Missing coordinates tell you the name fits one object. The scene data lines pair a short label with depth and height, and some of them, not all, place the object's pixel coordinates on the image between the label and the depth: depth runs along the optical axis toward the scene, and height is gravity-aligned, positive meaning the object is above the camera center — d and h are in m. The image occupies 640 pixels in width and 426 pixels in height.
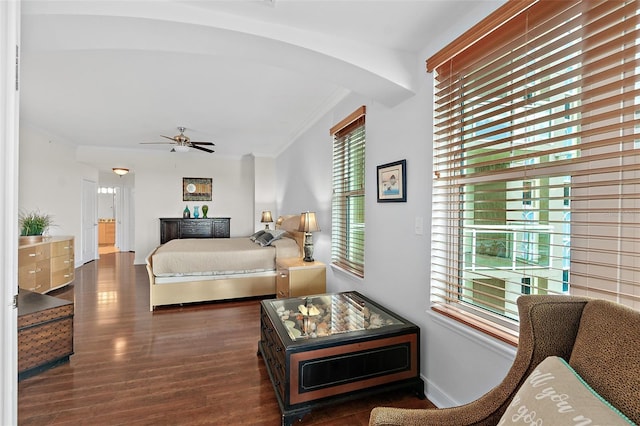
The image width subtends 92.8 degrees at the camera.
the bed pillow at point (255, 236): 5.18 -0.43
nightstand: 3.67 -0.82
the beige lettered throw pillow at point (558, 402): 0.72 -0.48
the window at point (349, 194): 3.23 +0.20
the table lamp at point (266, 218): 6.68 -0.14
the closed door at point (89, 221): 6.95 -0.26
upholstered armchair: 0.78 -0.41
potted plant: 4.35 -0.23
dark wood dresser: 6.96 -0.39
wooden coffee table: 1.84 -0.93
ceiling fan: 4.65 +1.08
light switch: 2.19 -0.10
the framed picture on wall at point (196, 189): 7.25 +0.53
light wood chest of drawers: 4.05 -0.79
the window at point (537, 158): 1.18 +0.27
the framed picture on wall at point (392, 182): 2.36 +0.25
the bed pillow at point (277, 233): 4.83 -0.35
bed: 4.04 -0.82
